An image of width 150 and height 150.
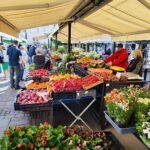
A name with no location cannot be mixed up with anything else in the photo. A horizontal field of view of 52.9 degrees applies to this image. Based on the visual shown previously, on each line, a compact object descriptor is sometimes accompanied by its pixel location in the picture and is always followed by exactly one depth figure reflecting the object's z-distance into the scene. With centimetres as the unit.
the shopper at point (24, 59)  676
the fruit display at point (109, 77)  310
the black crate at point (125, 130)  143
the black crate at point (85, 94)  297
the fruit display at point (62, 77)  388
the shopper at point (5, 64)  814
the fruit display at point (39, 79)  399
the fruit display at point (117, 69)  384
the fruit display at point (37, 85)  363
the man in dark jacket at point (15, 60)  563
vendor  444
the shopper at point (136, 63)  442
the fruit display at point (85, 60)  506
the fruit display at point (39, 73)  457
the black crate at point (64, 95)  293
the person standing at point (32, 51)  868
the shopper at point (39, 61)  570
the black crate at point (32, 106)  267
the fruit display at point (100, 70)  361
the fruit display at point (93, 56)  615
